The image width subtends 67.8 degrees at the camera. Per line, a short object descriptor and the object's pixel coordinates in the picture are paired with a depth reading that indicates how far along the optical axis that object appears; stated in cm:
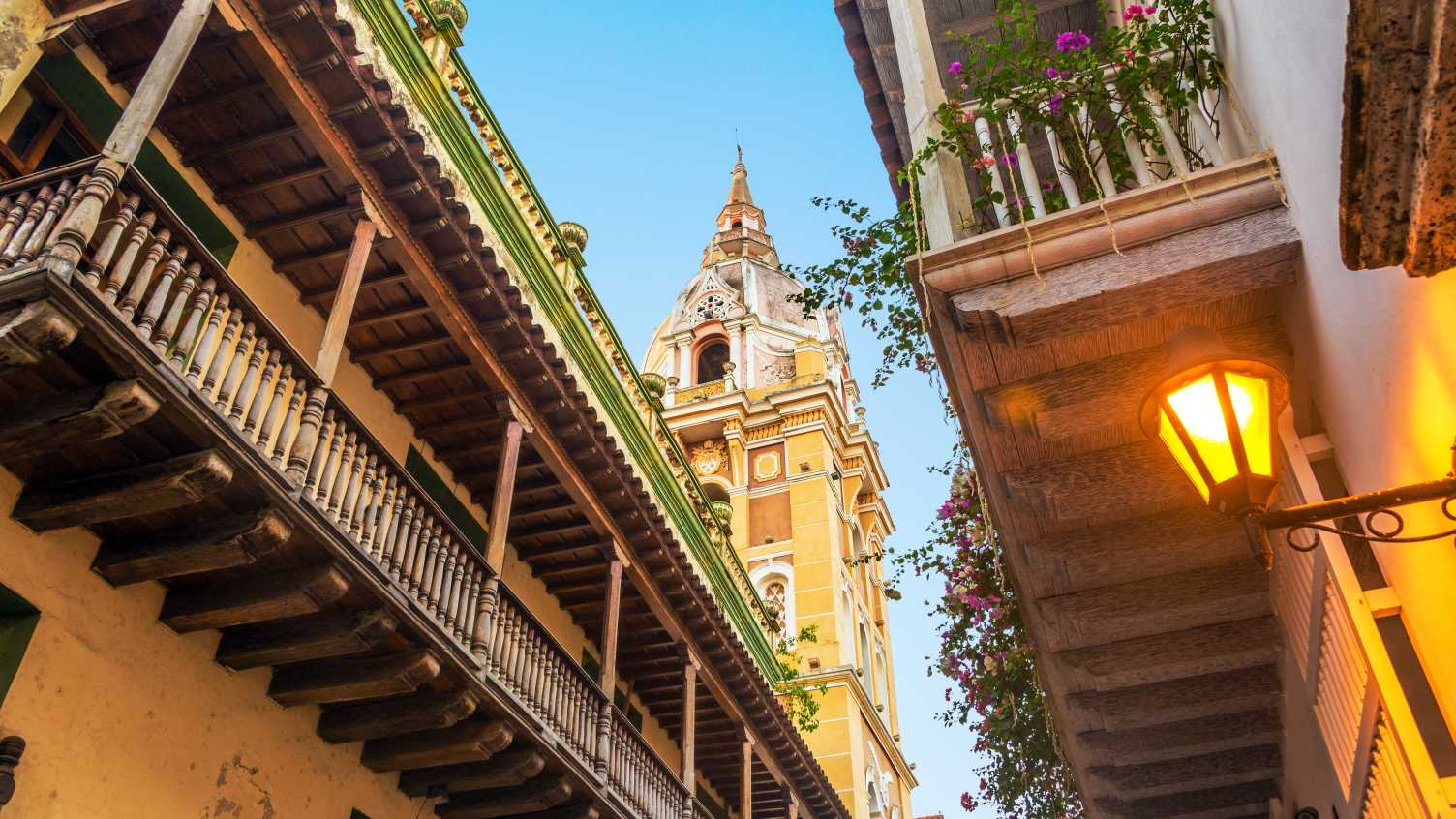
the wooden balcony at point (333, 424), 564
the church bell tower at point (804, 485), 2741
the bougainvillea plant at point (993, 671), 955
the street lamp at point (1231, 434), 288
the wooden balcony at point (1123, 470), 465
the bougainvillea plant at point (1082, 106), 527
